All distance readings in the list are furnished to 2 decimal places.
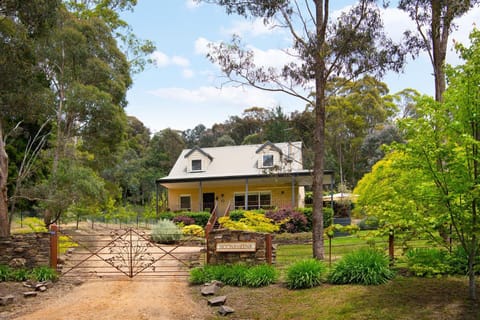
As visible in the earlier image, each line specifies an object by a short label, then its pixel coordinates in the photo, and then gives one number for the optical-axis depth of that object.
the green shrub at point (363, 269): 9.33
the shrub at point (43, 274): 11.59
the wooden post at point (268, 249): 11.26
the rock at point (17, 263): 11.91
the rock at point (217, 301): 9.20
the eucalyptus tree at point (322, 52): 12.60
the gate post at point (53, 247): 12.04
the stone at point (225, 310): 8.68
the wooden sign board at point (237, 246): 11.28
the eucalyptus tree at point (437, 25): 12.33
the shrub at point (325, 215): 22.39
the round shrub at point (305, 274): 9.59
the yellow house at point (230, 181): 26.75
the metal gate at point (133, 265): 12.49
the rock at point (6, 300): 9.56
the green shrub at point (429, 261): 8.42
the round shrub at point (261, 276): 10.18
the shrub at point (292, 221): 21.61
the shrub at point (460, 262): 8.37
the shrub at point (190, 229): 19.34
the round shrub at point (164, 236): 18.09
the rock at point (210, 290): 9.91
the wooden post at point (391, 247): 9.96
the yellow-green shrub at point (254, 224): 14.07
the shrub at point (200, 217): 24.78
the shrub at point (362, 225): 22.13
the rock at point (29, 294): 10.25
